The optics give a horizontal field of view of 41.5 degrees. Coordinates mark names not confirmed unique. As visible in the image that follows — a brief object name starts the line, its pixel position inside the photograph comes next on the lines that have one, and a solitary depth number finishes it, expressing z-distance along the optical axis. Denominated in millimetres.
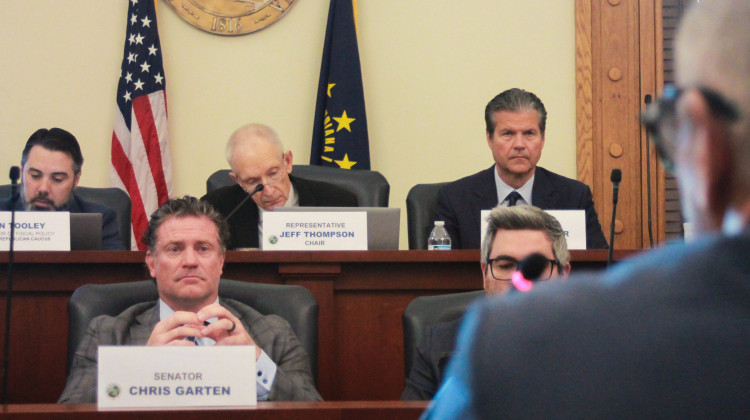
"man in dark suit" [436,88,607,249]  4328
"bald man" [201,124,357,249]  4488
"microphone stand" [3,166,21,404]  2691
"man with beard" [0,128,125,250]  4363
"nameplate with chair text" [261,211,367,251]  3713
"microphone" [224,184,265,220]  4180
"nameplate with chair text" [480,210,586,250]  3752
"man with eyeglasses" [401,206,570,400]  2818
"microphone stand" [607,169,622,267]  3086
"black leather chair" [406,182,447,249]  4426
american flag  5688
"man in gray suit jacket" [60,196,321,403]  2744
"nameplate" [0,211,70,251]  3648
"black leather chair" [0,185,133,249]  4543
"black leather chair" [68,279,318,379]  2941
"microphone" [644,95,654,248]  5561
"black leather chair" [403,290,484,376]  2930
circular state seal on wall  5809
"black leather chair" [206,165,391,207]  4602
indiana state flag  5688
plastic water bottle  4129
